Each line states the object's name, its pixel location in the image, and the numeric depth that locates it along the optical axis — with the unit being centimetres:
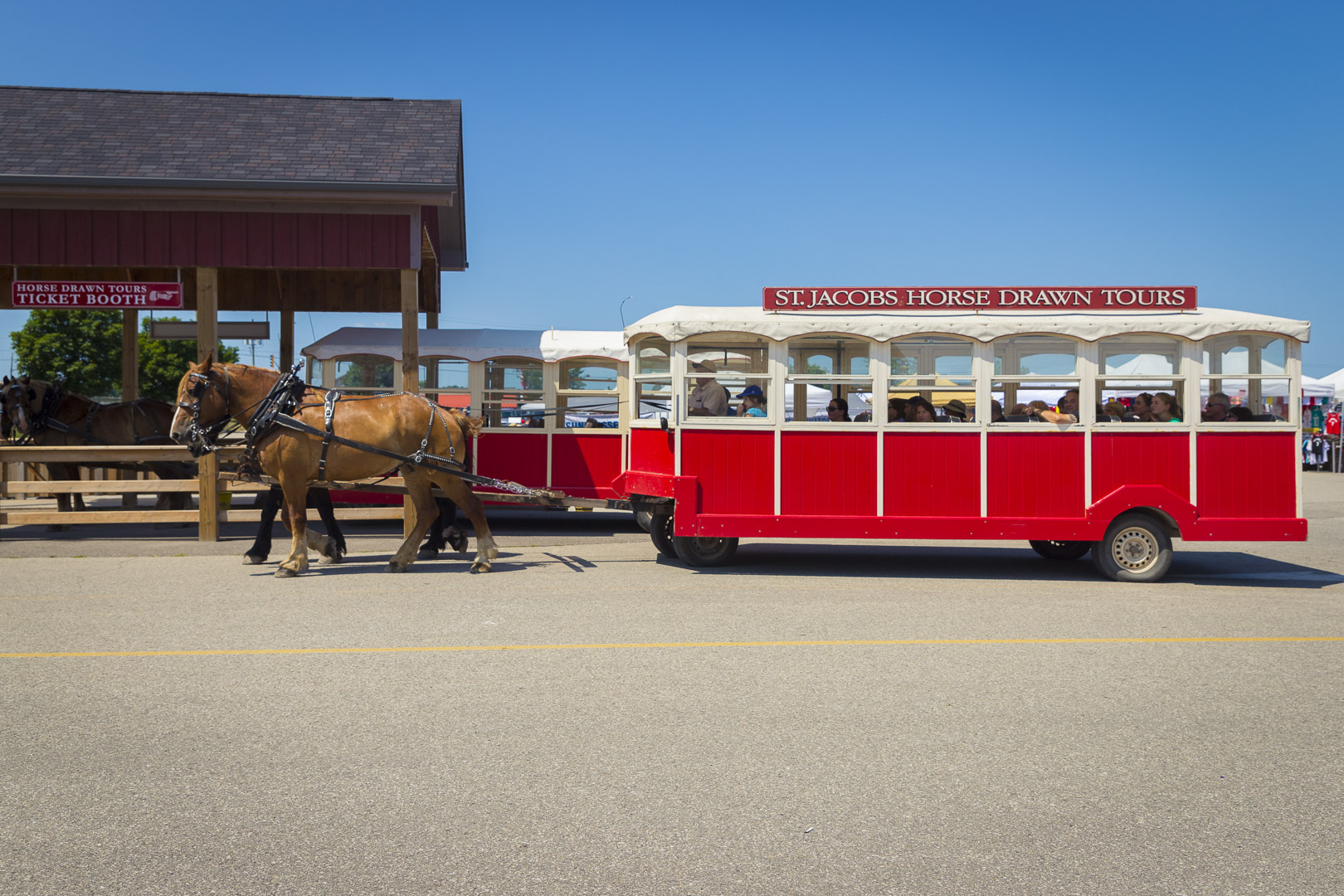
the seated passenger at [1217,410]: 1056
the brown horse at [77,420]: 1502
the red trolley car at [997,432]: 1039
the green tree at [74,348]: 5944
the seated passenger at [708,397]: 1087
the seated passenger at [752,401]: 1095
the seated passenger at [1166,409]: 1055
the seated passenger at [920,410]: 1076
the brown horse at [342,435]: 1034
